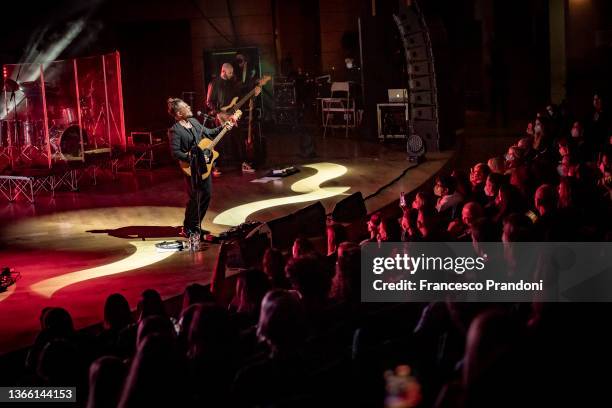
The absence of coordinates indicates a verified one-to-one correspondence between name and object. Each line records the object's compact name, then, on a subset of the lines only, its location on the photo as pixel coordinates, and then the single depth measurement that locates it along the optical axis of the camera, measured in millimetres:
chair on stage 16828
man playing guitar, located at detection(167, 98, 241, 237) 8633
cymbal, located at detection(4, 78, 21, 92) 14155
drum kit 13877
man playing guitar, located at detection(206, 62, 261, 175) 12727
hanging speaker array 14070
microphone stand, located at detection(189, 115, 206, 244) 8695
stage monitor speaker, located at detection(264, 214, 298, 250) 7547
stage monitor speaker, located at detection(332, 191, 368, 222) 8141
